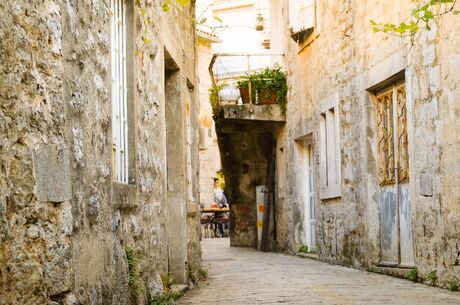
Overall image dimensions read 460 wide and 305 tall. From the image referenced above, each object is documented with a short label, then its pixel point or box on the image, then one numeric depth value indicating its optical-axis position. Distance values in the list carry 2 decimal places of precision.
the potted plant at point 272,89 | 15.93
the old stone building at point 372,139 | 7.75
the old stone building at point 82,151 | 3.16
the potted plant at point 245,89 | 15.92
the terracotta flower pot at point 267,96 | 16.03
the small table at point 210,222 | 26.45
